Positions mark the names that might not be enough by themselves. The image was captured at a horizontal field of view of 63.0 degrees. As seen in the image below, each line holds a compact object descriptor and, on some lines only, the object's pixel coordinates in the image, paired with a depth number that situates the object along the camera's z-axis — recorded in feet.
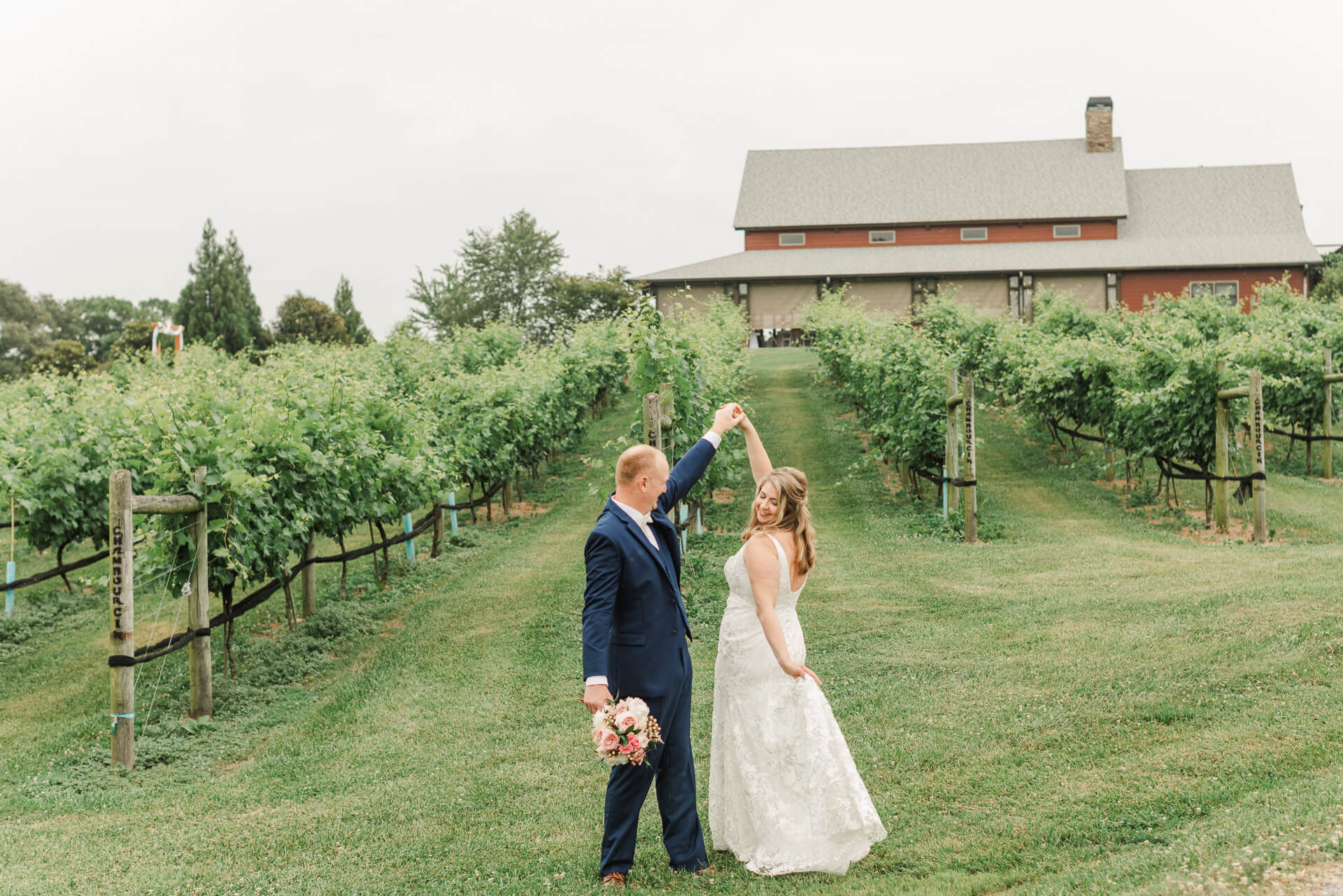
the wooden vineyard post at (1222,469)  40.96
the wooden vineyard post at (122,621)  21.98
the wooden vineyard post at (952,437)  43.19
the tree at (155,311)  228.43
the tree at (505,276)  181.37
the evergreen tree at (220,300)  169.48
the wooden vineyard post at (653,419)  29.30
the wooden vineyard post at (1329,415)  53.42
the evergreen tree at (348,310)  192.44
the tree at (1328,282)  113.75
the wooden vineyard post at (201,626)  24.75
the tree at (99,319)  223.92
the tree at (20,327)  197.88
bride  14.48
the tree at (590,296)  158.71
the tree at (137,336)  175.11
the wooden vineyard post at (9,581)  38.17
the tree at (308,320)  178.19
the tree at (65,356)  172.96
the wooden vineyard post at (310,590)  33.45
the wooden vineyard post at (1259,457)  39.24
